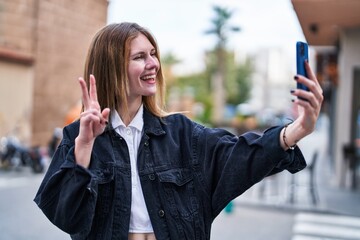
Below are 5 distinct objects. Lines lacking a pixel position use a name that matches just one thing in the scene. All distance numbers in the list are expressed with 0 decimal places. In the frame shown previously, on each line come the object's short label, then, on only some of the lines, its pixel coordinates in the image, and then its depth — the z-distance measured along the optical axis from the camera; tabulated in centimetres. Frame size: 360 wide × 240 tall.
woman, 172
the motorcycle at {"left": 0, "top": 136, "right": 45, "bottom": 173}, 1294
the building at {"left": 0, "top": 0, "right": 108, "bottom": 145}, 1045
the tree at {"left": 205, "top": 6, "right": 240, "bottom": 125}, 3828
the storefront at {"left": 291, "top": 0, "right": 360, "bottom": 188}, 1153
